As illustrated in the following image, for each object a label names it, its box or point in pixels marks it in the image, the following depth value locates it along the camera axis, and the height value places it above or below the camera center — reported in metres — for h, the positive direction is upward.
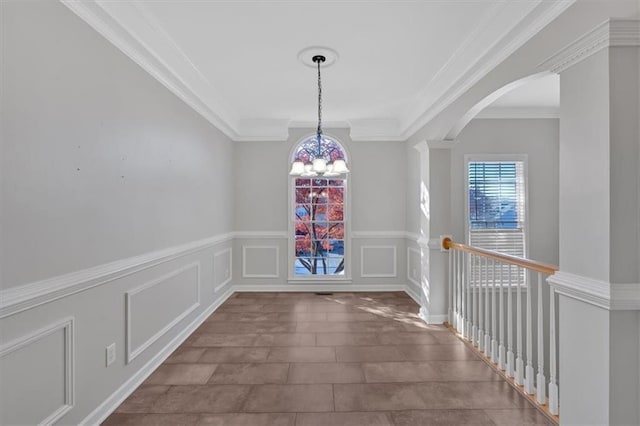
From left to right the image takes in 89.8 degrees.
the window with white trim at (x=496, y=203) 4.84 +0.18
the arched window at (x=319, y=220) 5.69 -0.08
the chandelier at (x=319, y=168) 3.50 +0.53
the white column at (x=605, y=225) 1.62 -0.06
